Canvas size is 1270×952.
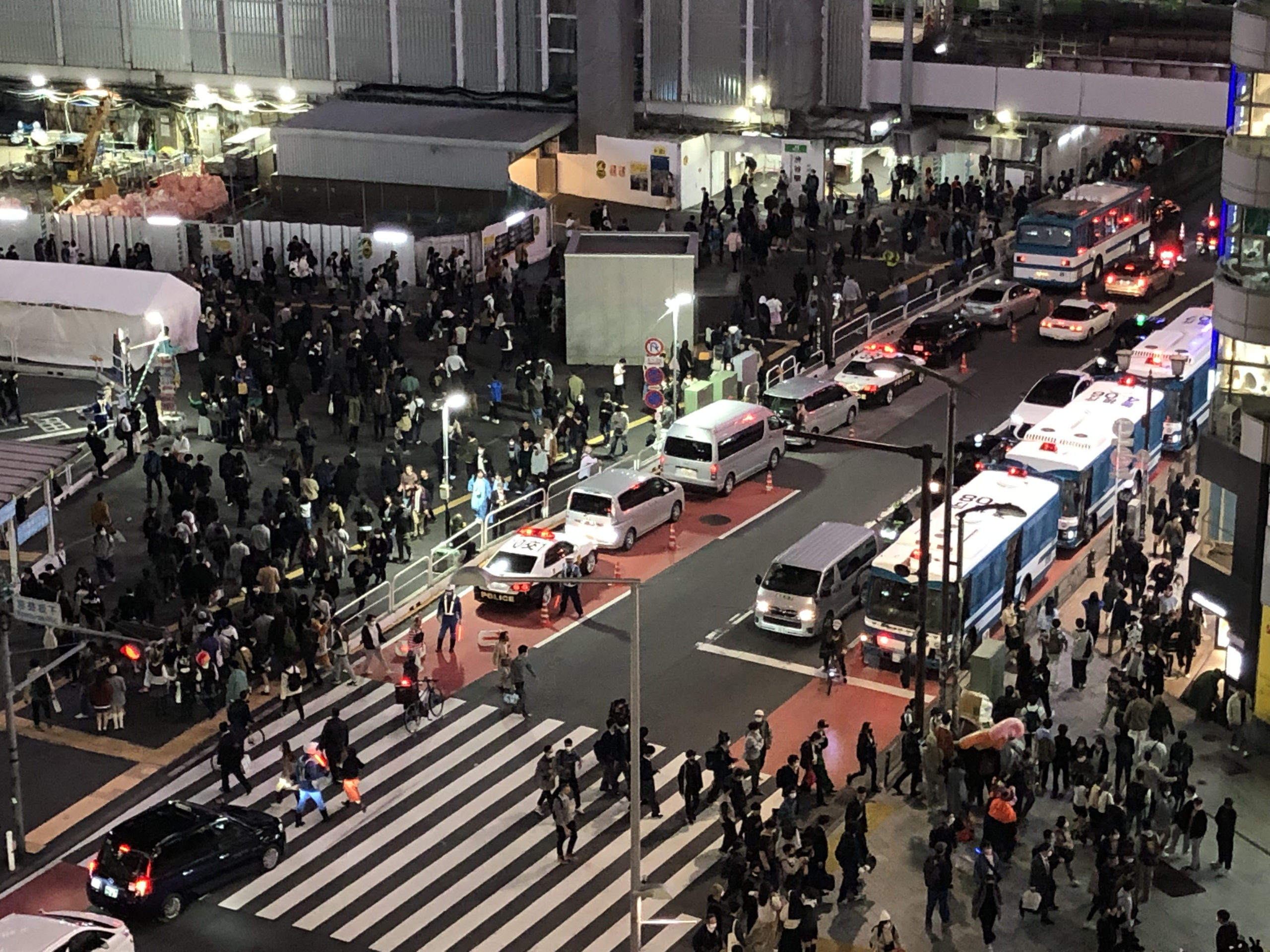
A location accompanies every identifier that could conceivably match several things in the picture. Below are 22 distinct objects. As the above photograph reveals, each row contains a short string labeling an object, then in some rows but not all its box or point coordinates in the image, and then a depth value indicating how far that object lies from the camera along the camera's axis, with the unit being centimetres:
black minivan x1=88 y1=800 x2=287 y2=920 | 3284
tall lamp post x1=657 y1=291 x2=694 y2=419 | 5594
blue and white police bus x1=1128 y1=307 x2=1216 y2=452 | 5372
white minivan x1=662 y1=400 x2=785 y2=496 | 5116
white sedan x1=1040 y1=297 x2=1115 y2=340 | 6381
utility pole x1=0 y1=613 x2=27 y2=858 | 3412
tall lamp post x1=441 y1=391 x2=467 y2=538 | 4872
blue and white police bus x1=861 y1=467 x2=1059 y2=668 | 4206
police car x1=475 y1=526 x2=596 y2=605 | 4472
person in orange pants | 3656
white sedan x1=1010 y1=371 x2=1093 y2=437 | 5397
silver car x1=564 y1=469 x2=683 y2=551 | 4775
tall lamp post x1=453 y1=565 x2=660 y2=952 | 2839
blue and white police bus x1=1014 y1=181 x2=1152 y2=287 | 6738
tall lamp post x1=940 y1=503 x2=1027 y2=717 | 3922
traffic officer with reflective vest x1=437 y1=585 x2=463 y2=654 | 4269
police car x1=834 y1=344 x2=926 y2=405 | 5862
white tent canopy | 5597
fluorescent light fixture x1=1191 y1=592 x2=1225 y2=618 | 4122
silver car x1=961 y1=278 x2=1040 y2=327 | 6525
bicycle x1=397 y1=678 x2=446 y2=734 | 3975
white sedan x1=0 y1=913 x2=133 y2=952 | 3016
